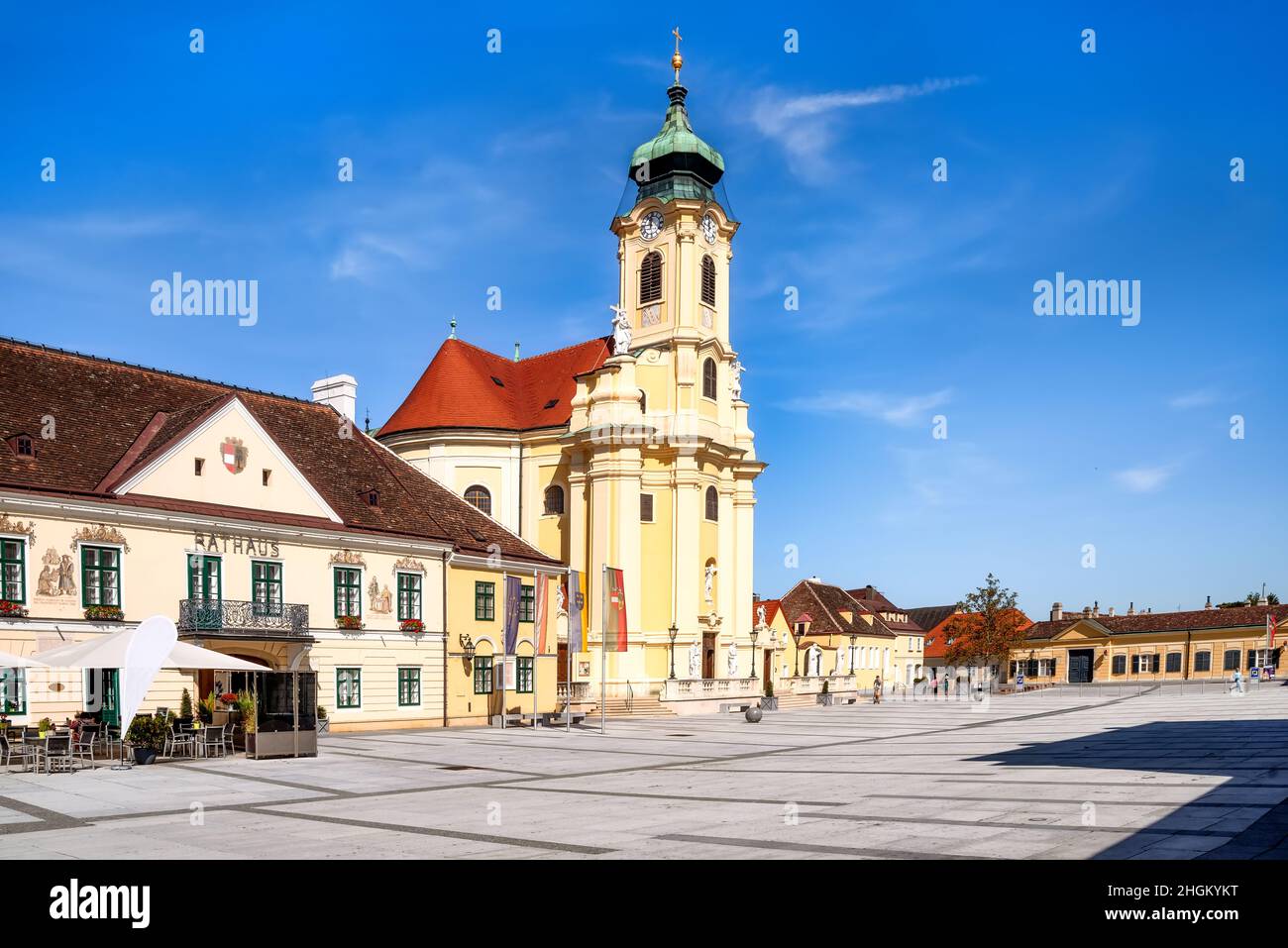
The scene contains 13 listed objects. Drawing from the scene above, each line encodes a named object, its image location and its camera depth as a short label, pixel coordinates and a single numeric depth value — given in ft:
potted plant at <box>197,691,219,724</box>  104.06
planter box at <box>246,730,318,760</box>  92.43
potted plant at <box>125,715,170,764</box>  87.56
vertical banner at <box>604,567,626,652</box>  147.84
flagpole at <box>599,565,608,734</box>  135.13
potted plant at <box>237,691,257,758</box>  93.15
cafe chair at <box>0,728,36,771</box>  81.76
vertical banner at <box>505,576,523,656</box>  143.95
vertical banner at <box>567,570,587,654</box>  145.18
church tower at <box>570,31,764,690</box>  193.98
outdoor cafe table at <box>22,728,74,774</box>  80.14
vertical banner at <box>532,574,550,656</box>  148.87
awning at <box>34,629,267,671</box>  82.07
